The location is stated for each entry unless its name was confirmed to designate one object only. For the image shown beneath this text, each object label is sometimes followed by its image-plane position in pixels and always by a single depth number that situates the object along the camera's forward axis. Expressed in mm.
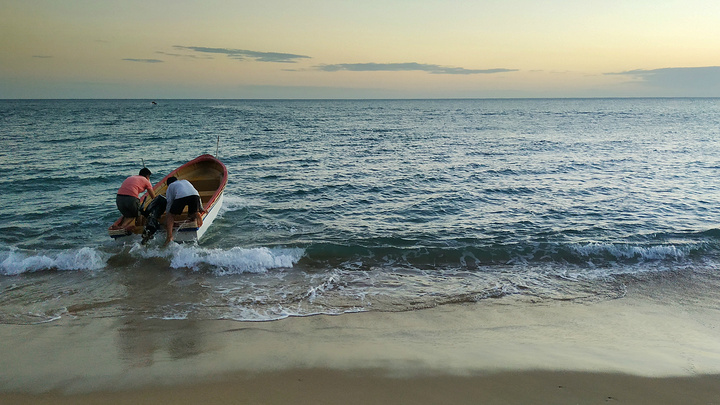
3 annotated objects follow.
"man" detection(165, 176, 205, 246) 10023
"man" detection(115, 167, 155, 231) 10047
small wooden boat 10047
